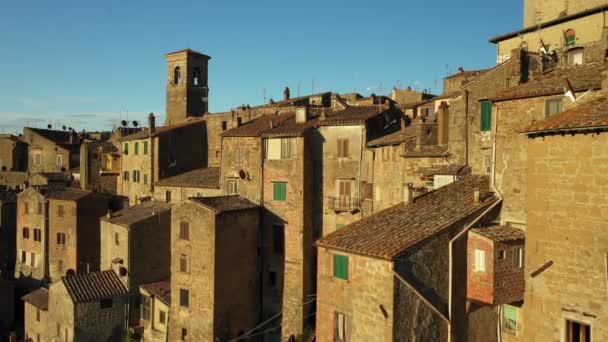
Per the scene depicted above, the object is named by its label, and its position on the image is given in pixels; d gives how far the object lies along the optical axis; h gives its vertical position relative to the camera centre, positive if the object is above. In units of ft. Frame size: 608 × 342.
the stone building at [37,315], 120.89 -35.21
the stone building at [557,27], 98.89 +27.02
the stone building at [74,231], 139.85 -18.59
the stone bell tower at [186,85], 190.39 +26.41
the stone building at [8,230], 167.22 -22.09
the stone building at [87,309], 109.19 -30.49
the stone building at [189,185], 121.19 -5.84
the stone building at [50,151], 193.57 +2.72
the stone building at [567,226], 47.21 -5.63
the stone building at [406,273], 58.08 -12.17
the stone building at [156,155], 138.10 +1.19
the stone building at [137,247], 116.16 -19.08
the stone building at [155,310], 107.86 -30.37
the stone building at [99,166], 156.65 -2.05
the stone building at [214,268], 97.14 -19.73
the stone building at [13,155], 210.38 +1.28
